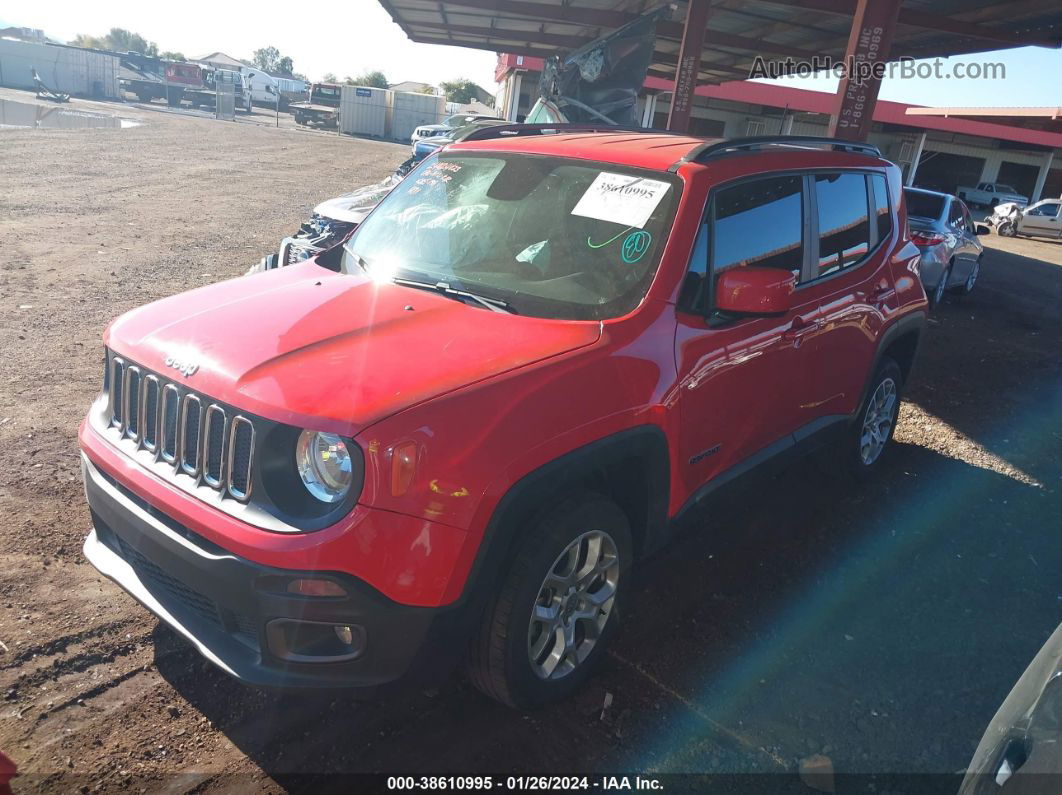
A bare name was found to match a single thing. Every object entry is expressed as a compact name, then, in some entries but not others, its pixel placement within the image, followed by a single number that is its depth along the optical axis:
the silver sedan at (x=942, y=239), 10.74
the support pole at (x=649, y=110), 34.31
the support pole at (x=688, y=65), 11.63
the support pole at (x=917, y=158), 38.91
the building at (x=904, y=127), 33.81
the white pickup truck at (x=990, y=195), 34.31
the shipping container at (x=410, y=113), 46.69
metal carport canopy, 10.32
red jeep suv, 2.34
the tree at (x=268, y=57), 145.38
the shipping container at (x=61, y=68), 46.44
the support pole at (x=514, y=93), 34.94
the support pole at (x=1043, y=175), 40.72
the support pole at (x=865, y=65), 8.95
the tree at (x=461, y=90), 89.81
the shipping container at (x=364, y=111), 45.44
